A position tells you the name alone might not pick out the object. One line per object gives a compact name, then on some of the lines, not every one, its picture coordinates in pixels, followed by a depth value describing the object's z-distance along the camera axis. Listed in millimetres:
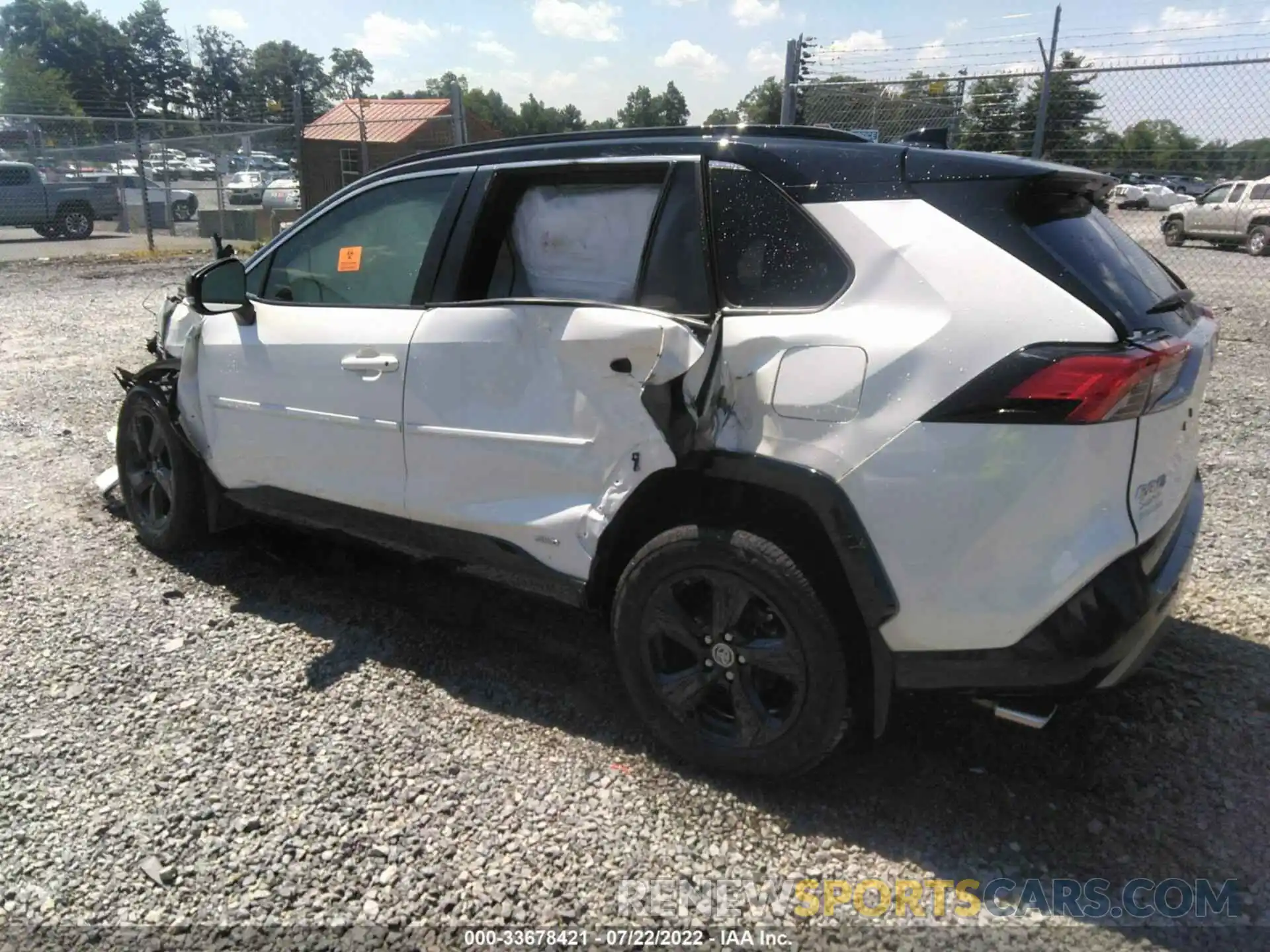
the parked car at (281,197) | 21547
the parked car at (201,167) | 21672
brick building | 16938
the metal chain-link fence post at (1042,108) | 8836
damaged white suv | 2234
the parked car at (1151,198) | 15000
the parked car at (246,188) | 23062
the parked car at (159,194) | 22891
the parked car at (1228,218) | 19625
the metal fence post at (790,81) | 9391
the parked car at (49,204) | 21141
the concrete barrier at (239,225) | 21516
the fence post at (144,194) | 18688
